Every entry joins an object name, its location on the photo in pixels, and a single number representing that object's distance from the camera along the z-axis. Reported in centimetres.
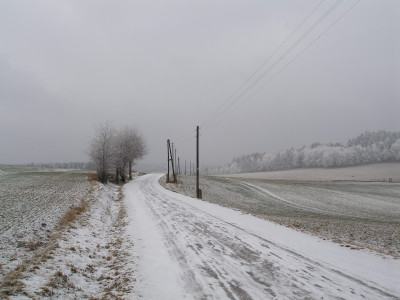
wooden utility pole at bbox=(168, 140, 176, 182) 4425
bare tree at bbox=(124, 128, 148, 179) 4598
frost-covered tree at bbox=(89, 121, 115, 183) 3509
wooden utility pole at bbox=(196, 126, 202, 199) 2664
